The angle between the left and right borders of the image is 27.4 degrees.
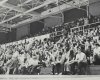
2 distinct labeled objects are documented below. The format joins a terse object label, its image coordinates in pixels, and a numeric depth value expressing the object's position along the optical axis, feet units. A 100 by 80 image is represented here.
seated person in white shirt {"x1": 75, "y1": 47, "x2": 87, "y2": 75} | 32.48
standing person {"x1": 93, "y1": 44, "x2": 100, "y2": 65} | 33.58
